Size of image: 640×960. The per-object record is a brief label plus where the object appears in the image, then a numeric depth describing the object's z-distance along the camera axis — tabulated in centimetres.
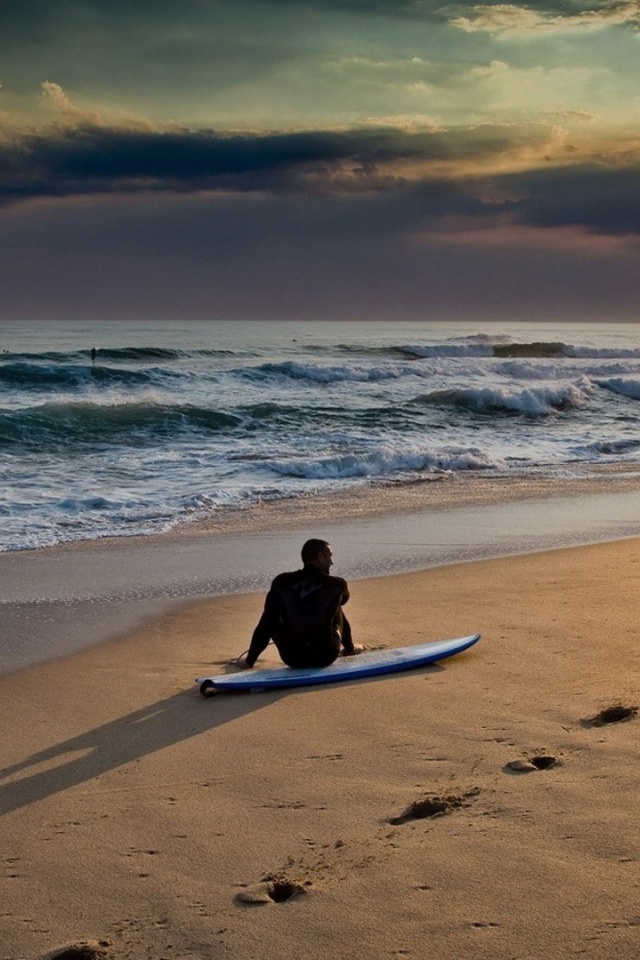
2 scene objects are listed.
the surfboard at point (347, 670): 547
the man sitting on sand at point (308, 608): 584
